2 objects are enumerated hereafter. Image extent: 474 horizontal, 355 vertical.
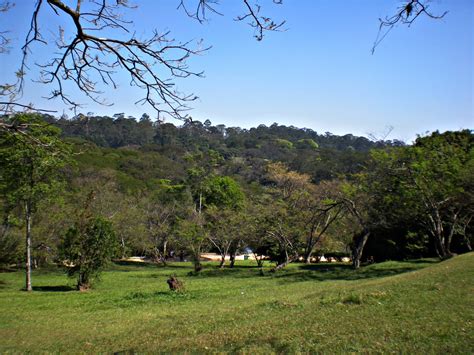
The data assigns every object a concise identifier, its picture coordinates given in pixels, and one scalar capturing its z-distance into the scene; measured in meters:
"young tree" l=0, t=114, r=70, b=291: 19.61
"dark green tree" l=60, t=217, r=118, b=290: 19.75
